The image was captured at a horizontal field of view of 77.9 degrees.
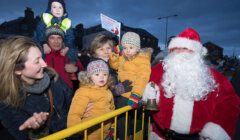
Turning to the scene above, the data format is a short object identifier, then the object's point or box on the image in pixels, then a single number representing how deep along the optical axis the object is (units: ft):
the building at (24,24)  68.86
